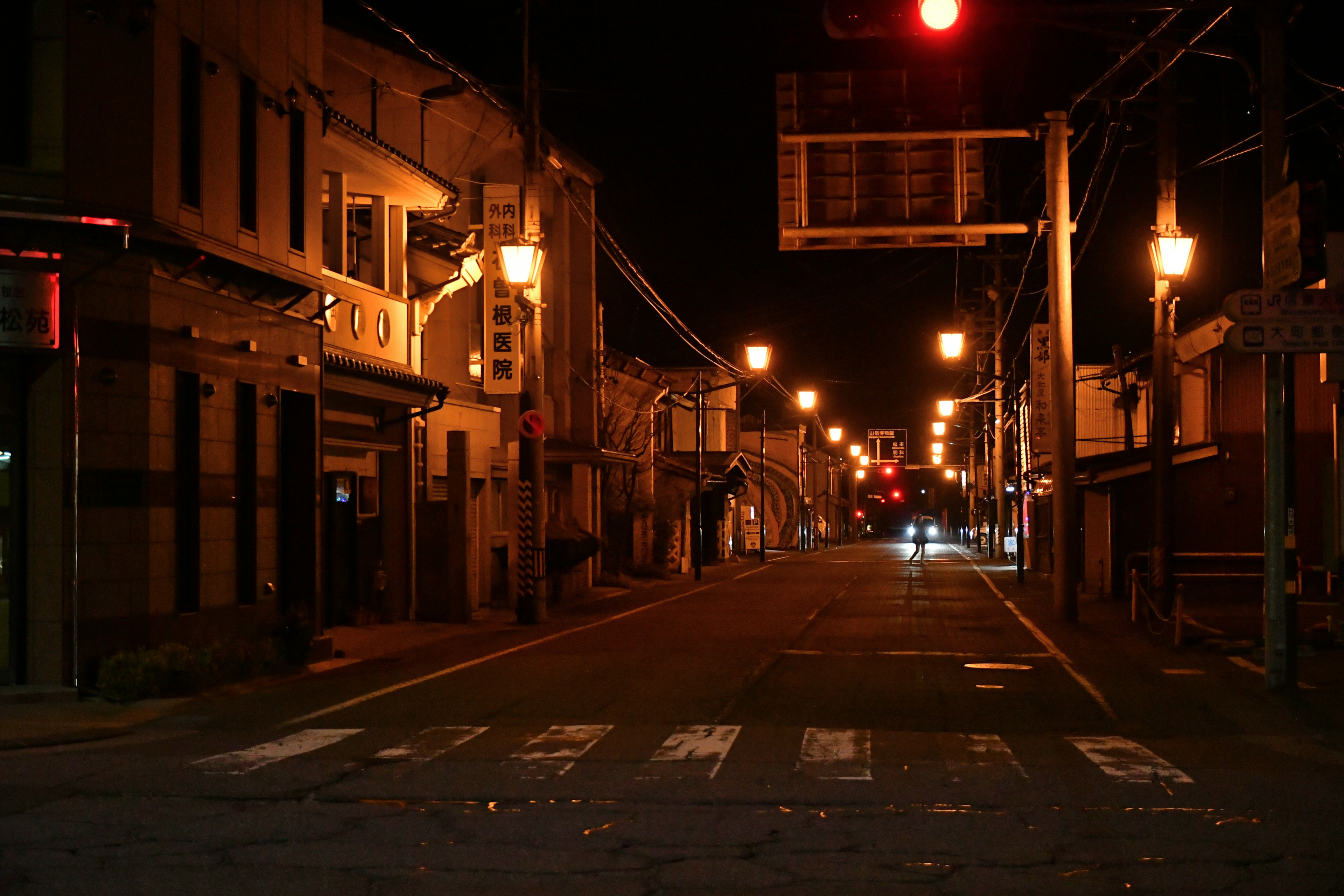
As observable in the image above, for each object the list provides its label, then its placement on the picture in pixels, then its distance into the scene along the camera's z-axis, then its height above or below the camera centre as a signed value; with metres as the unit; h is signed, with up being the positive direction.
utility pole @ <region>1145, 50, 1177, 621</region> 22.16 +1.36
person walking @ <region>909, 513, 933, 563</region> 56.91 -2.49
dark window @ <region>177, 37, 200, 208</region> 15.55 +4.30
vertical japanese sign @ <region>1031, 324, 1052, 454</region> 36.69 +2.56
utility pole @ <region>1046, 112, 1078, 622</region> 23.84 +2.07
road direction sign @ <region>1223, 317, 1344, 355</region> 13.09 +1.41
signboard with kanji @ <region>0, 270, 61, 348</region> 13.03 +1.77
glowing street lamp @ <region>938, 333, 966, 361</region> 41.09 +4.25
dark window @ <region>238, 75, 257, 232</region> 16.97 +4.33
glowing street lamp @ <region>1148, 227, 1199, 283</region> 21.61 +3.71
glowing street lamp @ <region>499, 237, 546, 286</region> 23.58 +4.00
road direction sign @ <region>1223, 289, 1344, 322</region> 13.12 +1.74
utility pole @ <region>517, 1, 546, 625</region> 24.25 +1.43
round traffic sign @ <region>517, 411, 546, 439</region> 24.14 +1.04
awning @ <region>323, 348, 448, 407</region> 20.05 +1.67
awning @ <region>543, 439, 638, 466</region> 31.06 +0.66
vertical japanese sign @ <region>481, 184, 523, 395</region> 25.02 +2.77
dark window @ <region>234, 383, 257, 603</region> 16.94 -0.16
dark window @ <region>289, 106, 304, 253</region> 18.48 +4.32
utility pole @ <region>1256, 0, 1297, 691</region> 13.71 +0.17
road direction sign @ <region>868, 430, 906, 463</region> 86.00 +2.05
